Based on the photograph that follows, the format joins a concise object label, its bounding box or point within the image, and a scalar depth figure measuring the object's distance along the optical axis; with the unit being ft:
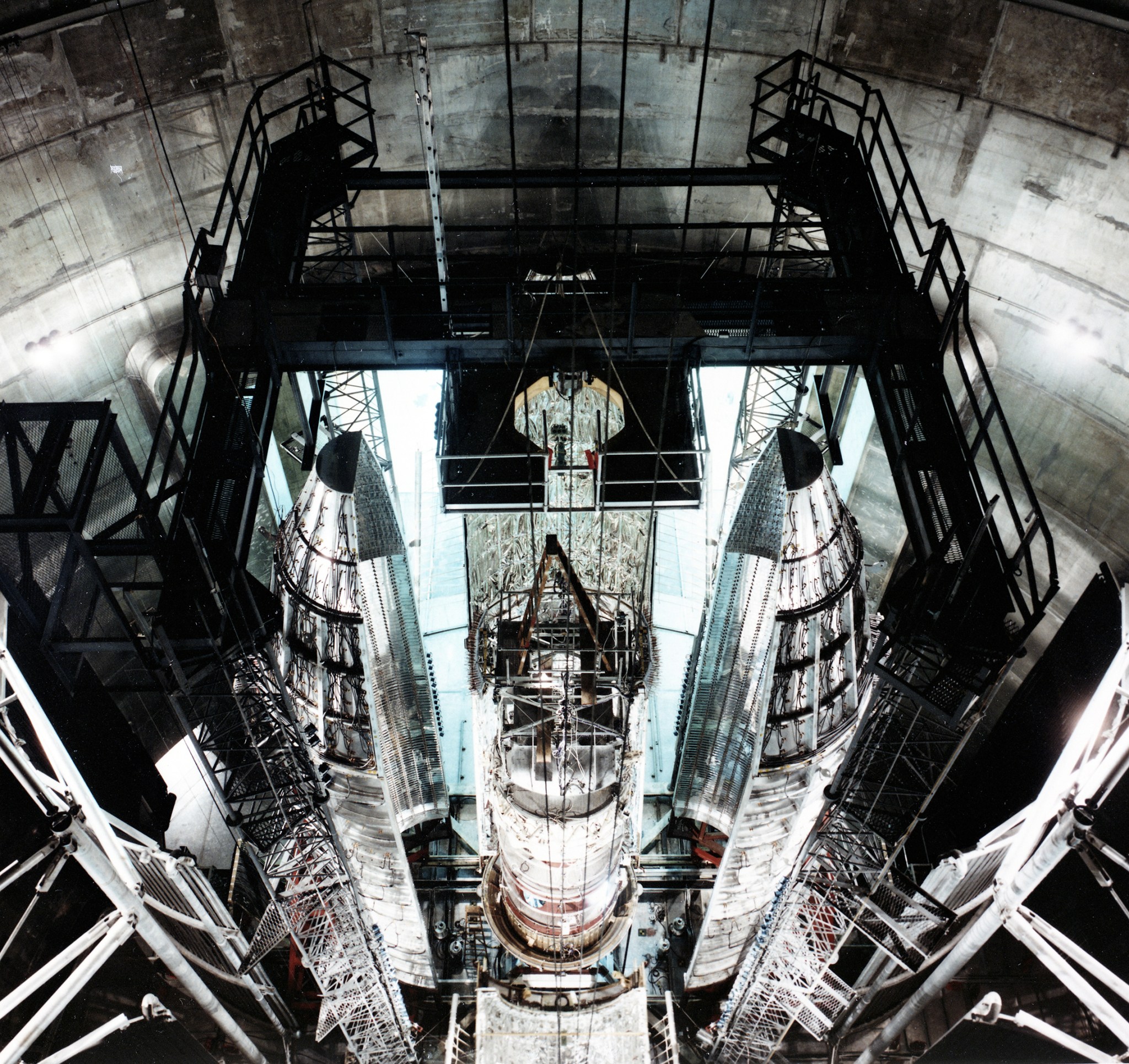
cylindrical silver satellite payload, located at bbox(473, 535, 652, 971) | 40.09
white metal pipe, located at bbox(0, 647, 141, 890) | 33.17
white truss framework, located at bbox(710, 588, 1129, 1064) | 34.09
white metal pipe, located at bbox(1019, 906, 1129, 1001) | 33.99
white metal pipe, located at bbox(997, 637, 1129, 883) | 32.89
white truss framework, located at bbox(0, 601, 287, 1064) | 34.24
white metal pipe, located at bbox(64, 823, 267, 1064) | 35.68
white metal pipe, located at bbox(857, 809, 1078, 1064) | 35.14
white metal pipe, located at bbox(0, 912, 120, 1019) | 33.65
